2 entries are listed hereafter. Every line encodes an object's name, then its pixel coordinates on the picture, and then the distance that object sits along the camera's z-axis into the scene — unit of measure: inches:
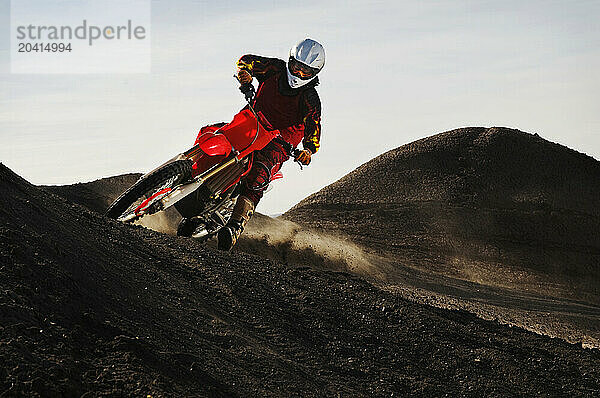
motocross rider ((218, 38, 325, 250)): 440.8
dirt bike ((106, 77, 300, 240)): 411.8
